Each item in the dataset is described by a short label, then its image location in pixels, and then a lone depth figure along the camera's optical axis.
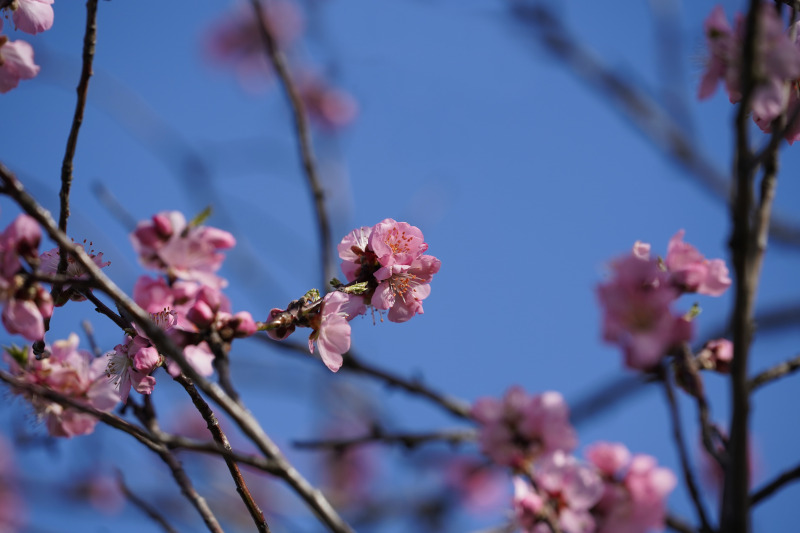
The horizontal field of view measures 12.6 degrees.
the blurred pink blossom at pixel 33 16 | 1.93
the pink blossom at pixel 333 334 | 1.89
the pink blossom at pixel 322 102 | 5.11
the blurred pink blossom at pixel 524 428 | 2.01
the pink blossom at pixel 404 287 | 1.90
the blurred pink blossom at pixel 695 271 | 1.85
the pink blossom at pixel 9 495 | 3.56
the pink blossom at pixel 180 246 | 1.85
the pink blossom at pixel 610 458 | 2.00
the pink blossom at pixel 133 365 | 1.85
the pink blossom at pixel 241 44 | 5.07
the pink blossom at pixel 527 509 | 1.95
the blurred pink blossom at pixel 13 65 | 1.91
